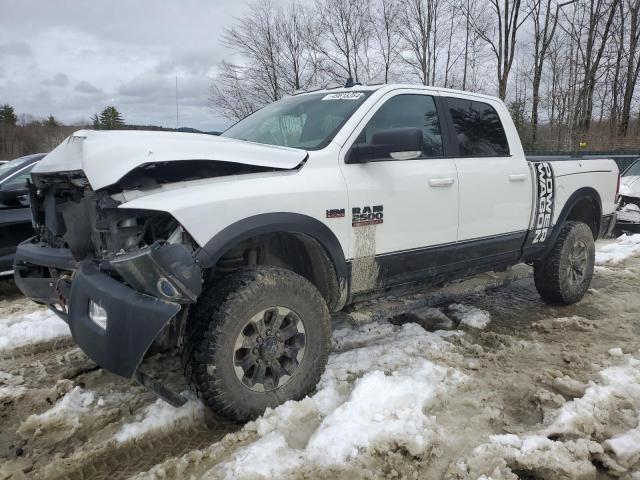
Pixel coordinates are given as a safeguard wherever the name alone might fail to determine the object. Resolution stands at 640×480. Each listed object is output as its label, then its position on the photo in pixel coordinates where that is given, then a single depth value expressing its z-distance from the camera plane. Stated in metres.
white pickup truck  2.44
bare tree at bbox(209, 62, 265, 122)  24.00
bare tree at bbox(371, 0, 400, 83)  26.31
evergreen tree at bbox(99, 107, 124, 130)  61.99
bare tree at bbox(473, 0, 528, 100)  26.62
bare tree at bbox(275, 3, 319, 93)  24.16
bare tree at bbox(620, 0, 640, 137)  27.20
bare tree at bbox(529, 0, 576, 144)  27.06
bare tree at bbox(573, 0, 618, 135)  27.53
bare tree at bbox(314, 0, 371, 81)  25.67
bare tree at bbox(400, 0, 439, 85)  26.56
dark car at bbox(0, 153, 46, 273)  5.22
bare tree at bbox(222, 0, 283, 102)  24.05
